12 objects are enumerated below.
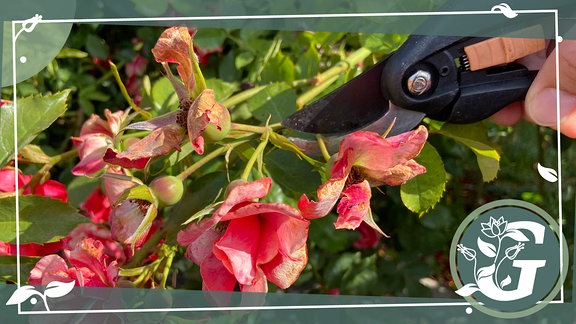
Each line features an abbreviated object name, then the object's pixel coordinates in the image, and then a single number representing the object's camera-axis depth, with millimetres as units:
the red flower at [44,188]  386
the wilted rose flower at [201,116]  307
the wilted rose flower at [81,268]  342
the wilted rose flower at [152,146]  310
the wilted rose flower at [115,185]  339
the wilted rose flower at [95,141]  369
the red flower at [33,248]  373
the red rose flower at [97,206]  451
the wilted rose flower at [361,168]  301
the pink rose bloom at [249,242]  298
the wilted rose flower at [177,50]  314
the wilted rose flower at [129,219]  325
